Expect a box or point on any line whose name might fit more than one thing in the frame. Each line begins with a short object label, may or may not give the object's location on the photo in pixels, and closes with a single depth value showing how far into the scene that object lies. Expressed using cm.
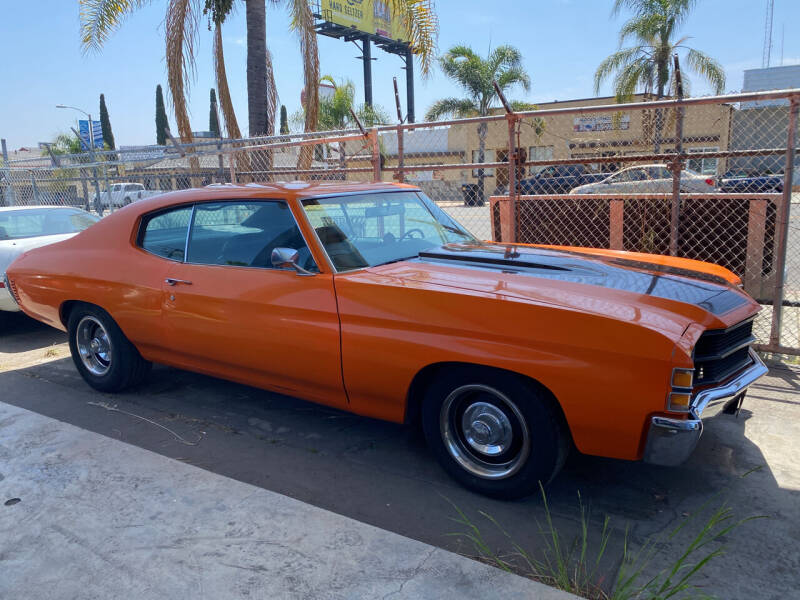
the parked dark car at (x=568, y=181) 1555
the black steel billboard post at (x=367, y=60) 4659
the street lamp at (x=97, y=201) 1005
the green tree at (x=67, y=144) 4294
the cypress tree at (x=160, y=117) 5212
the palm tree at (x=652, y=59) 2314
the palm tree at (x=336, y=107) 3033
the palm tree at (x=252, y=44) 1100
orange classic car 261
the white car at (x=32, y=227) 625
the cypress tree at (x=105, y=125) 5241
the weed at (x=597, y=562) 231
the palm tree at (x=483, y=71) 2894
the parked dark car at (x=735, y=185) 1077
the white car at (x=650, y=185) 1105
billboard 4325
